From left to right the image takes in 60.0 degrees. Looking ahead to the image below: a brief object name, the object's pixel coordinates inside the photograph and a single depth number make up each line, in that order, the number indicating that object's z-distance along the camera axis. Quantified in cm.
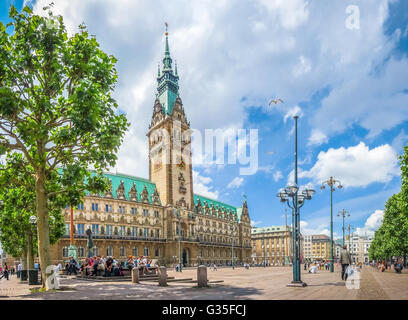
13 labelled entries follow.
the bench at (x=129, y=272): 2678
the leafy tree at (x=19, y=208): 1953
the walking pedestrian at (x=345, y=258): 2152
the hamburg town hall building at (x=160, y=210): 7031
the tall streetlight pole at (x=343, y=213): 6328
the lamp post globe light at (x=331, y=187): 4146
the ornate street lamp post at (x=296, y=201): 2126
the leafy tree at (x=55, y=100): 1712
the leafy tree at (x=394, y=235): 5106
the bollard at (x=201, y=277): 1978
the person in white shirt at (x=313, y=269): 3737
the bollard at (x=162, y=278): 2097
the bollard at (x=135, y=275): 2253
